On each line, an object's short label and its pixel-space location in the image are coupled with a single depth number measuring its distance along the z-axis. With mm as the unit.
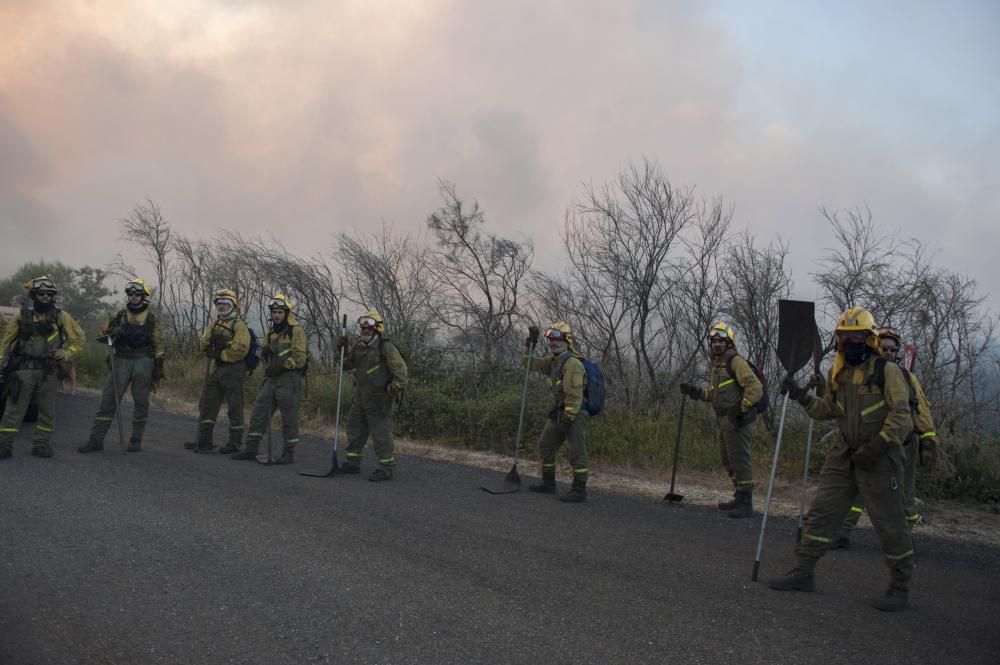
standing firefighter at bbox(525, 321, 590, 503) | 8164
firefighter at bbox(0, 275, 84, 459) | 8625
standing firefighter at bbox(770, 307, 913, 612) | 4992
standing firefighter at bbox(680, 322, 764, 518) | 7863
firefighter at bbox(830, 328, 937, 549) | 5723
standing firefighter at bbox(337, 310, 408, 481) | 8719
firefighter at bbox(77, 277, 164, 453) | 9414
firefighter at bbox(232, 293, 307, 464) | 9367
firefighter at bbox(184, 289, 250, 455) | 9758
